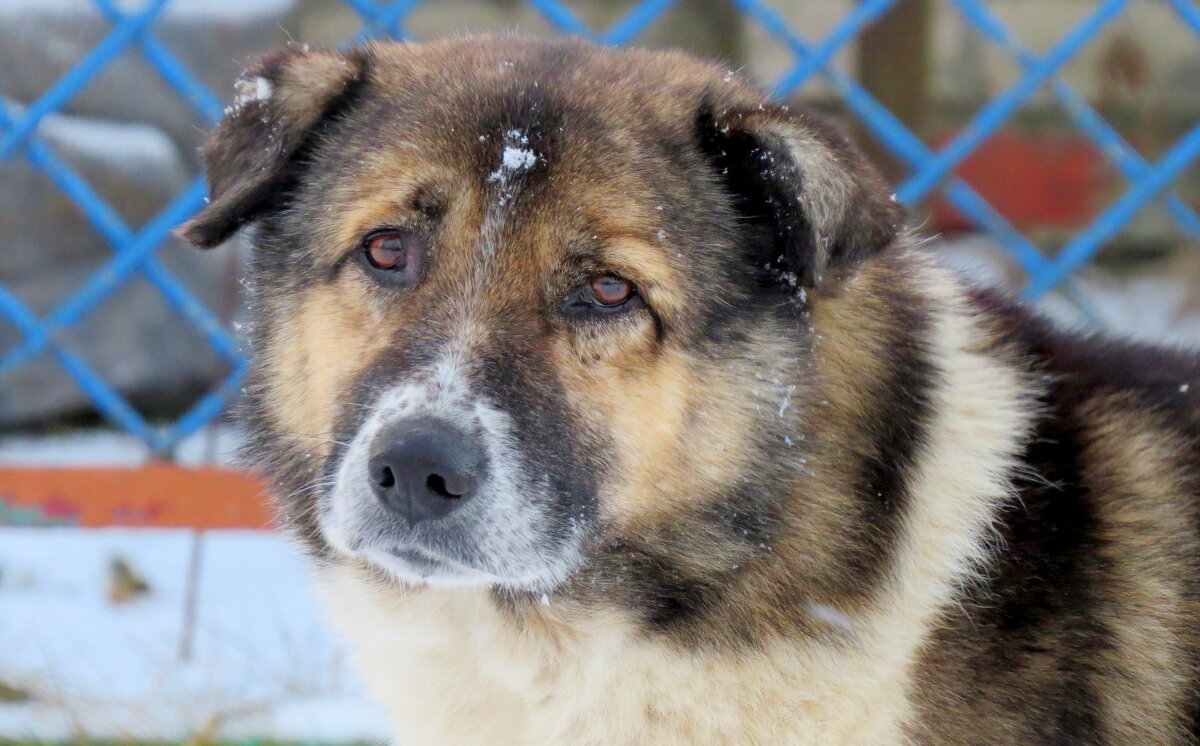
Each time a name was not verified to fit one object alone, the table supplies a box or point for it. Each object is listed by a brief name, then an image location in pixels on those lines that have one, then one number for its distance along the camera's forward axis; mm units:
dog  4027
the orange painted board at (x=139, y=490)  8148
